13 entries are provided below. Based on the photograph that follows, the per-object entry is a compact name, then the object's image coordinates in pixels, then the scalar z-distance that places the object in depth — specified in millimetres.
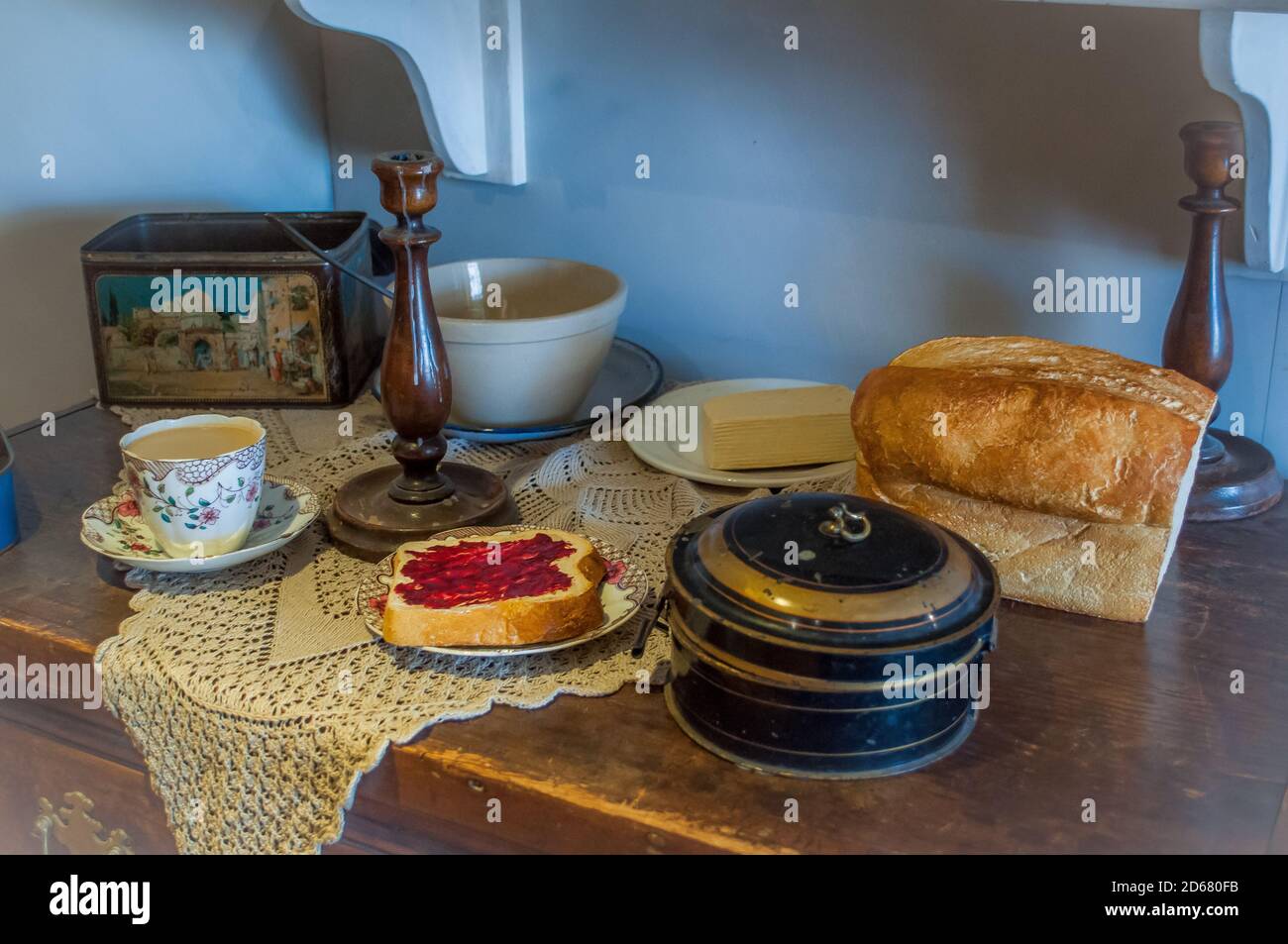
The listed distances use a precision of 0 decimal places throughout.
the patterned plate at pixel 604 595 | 826
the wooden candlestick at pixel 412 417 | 934
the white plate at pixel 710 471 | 1075
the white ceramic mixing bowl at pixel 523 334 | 1089
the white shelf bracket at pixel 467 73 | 1185
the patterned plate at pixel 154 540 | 916
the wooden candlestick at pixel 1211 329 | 954
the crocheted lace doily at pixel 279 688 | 798
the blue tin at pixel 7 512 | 988
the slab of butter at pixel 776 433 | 1081
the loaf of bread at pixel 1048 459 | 847
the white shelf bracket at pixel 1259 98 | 853
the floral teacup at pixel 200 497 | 887
